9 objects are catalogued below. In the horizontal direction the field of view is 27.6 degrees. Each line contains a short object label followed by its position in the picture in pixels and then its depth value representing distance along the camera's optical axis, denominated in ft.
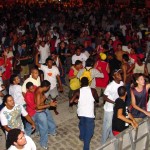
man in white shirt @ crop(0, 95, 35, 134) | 19.08
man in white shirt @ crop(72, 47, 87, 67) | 32.45
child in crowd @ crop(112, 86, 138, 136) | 18.81
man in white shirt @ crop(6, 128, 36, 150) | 15.62
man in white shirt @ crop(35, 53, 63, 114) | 26.84
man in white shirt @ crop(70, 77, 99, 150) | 20.90
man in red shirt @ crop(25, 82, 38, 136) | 21.75
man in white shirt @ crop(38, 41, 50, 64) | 35.49
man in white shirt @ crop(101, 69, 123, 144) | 21.77
